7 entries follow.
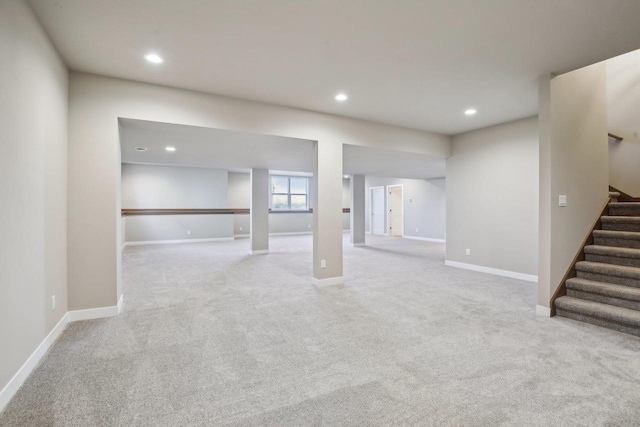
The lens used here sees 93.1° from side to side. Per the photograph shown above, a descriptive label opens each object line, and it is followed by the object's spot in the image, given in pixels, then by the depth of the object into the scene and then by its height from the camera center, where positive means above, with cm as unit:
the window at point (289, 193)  1252 +79
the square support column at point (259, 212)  798 -1
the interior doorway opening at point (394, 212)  1238 -2
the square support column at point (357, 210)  960 +5
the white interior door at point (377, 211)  1284 +2
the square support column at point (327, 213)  451 -2
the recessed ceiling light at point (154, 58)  282 +146
